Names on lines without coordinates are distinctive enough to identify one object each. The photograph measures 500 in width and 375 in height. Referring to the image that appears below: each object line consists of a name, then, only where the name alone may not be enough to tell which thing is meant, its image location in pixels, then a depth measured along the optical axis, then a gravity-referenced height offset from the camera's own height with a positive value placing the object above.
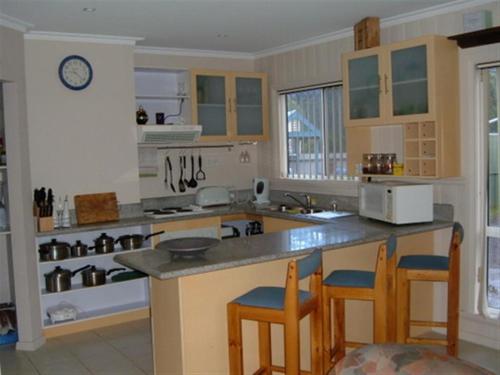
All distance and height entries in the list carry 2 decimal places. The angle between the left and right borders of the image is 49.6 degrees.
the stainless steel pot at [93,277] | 4.58 -0.97
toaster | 5.48 -0.39
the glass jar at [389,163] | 4.38 -0.09
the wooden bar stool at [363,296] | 2.97 -0.80
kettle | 5.66 -0.34
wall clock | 4.65 +0.78
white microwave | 3.86 -0.37
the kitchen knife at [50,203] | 4.43 -0.33
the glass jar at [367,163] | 4.52 -0.09
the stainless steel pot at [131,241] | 4.76 -0.71
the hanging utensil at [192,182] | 5.68 -0.25
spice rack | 3.99 +0.02
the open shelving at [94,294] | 4.48 -1.18
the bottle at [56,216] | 4.59 -0.46
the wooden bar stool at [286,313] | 2.60 -0.79
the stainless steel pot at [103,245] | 4.64 -0.72
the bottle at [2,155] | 4.25 +0.07
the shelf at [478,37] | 3.60 +0.77
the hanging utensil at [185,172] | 5.66 -0.14
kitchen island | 2.80 -0.71
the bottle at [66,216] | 4.59 -0.46
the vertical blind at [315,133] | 5.10 +0.21
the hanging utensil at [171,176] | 5.54 -0.18
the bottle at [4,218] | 4.33 -0.43
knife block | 4.38 -0.49
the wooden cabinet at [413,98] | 3.85 +0.40
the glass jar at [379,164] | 4.44 -0.09
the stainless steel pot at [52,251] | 4.39 -0.72
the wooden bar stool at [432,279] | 3.38 -0.81
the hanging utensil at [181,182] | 5.63 -0.25
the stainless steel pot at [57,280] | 4.41 -0.96
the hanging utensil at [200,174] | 5.75 -0.17
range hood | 4.98 +0.24
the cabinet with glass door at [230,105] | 5.39 +0.54
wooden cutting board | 4.70 -0.41
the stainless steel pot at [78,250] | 4.53 -0.74
